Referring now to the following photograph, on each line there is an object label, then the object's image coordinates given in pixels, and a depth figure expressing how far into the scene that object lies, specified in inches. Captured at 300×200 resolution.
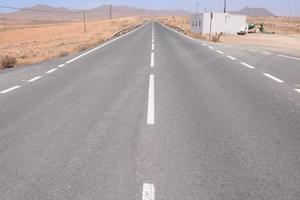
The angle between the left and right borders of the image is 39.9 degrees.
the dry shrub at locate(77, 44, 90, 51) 1083.9
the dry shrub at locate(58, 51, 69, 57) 923.6
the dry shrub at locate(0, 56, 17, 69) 748.0
